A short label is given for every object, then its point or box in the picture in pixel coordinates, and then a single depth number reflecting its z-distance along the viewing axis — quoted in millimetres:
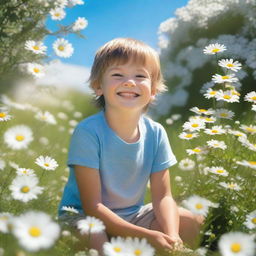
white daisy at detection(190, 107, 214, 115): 2779
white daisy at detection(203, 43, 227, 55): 2695
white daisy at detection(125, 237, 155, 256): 1359
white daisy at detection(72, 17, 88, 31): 4062
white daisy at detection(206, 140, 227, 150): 2449
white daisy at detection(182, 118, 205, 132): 2590
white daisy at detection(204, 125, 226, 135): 2552
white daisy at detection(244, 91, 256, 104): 2705
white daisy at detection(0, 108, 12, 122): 2206
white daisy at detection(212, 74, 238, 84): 2599
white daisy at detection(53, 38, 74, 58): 3354
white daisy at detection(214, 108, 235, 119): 2766
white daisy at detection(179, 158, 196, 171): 2974
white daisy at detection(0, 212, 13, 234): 1357
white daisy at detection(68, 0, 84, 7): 4020
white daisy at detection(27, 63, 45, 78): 2582
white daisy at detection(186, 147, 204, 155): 2539
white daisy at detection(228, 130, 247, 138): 2550
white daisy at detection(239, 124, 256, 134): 2520
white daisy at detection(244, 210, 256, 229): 1933
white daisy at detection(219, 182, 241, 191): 2197
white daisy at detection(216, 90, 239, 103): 2645
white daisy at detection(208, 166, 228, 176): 2268
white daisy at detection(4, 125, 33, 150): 1795
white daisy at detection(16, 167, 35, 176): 2076
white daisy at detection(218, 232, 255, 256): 1390
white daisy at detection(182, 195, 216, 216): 1731
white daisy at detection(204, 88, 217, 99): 2676
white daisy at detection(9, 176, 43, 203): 1565
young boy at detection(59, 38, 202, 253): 2170
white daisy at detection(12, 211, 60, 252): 1123
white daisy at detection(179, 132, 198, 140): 2682
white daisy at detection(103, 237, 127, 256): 1361
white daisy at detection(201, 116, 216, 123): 2621
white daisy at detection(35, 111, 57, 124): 2651
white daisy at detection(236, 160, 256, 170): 2041
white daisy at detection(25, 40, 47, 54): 2680
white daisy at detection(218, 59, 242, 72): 2684
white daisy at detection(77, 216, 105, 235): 1489
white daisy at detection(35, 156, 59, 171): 2195
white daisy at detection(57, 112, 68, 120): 4708
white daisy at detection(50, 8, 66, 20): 4021
